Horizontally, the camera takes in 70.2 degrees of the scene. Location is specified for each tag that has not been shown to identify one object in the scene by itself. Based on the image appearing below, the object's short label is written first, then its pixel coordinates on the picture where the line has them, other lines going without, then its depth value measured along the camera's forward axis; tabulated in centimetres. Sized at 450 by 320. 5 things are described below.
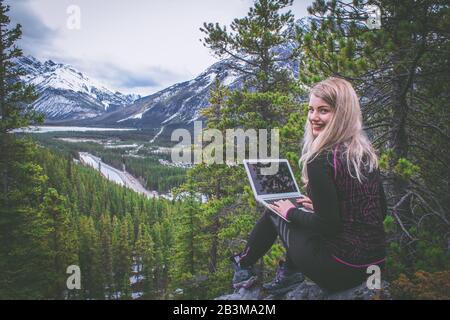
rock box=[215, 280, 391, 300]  331
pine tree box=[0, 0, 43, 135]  1420
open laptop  383
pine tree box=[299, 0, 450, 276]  546
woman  284
